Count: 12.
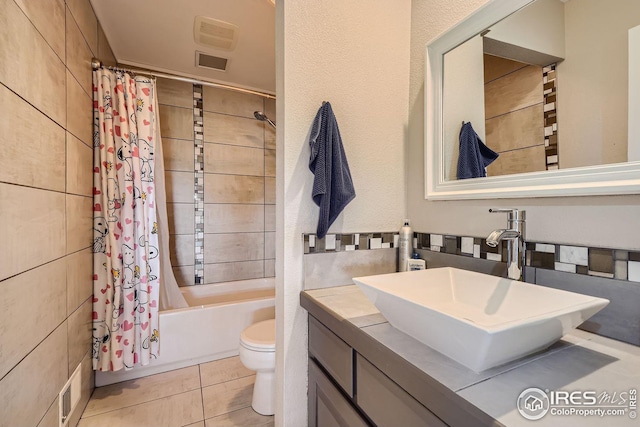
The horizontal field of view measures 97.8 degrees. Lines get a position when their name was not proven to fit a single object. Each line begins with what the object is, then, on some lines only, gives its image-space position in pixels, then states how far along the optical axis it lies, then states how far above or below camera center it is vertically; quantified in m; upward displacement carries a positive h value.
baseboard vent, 1.30 -0.90
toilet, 1.51 -0.79
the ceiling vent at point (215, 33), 1.84 +1.28
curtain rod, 1.73 +1.09
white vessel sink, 0.52 -0.24
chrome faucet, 0.84 -0.09
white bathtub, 1.96 -0.87
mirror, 0.72 +0.37
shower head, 2.73 +0.97
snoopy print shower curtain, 1.73 -0.06
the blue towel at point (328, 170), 1.07 +0.18
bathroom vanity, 0.48 -0.32
